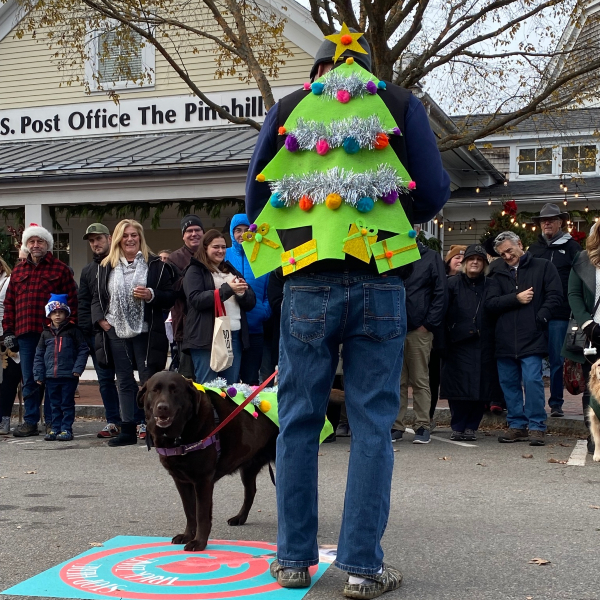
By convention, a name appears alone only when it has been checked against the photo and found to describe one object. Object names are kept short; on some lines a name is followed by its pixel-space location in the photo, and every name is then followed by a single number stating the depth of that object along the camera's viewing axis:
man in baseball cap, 9.42
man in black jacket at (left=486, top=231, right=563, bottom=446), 9.08
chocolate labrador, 4.59
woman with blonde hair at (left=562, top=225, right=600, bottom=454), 8.01
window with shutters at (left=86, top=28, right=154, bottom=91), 19.58
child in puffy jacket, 9.54
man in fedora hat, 10.43
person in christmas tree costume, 3.74
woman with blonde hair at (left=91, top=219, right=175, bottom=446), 8.94
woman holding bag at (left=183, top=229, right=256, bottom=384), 8.27
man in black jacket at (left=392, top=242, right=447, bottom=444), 9.05
